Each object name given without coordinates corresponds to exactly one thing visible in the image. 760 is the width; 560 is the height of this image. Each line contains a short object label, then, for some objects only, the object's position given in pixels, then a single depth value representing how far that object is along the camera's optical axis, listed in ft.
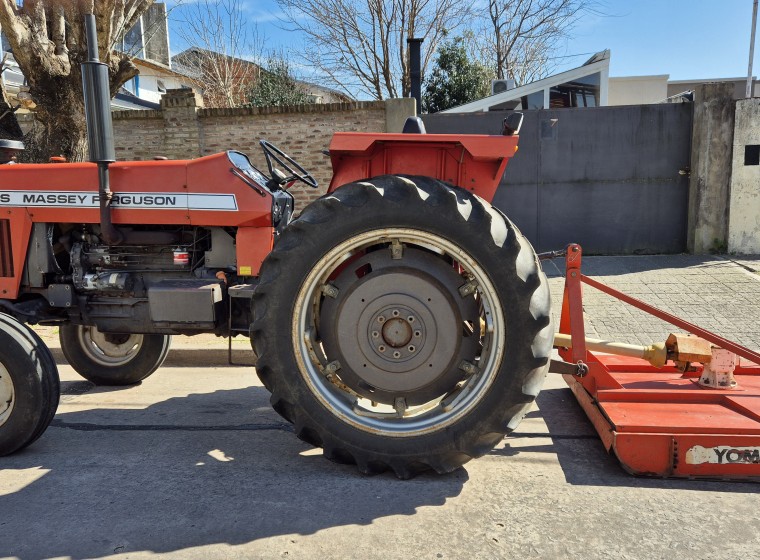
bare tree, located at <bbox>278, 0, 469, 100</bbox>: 47.88
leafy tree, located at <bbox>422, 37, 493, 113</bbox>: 51.42
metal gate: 27.89
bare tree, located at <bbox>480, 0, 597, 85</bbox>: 60.08
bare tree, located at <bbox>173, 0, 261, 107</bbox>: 51.06
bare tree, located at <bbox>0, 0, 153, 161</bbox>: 21.54
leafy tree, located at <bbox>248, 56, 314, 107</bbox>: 44.21
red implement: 8.89
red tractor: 8.94
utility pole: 40.95
